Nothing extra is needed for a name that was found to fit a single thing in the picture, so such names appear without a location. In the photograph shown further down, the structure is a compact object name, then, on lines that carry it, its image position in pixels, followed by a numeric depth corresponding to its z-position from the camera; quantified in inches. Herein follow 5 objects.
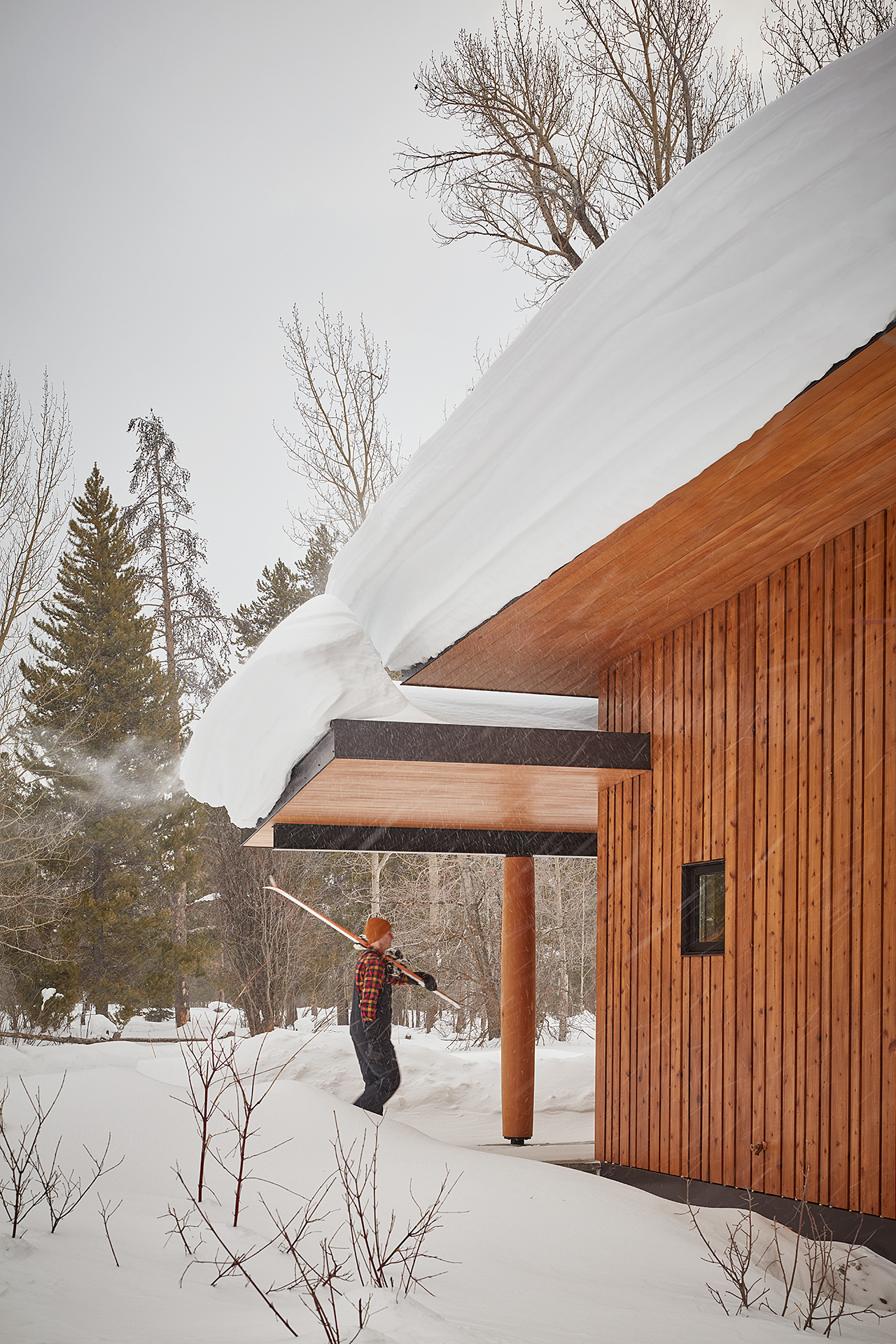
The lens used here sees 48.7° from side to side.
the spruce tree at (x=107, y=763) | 757.9
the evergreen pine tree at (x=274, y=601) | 924.0
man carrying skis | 294.0
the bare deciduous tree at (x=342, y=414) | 719.1
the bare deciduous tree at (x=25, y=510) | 604.4
